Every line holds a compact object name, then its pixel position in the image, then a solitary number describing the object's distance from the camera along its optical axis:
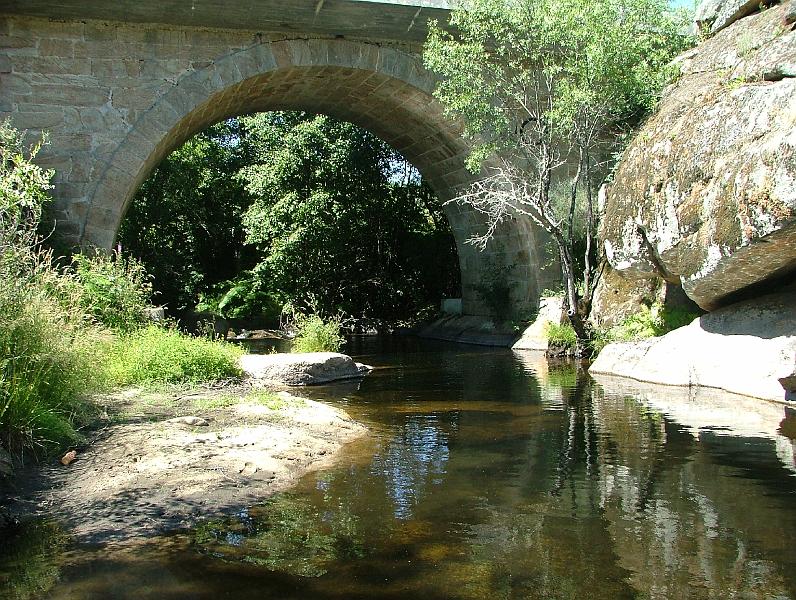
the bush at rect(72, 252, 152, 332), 9.66
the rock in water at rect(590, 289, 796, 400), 8.38
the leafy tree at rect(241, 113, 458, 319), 20.14
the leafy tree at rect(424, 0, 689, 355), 12.12
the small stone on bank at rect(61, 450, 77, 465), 5.43
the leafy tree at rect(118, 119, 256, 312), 21.67
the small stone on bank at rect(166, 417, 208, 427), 6.51
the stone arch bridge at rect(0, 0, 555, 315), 11.86
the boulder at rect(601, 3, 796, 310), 8.34
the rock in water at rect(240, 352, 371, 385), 9.94
